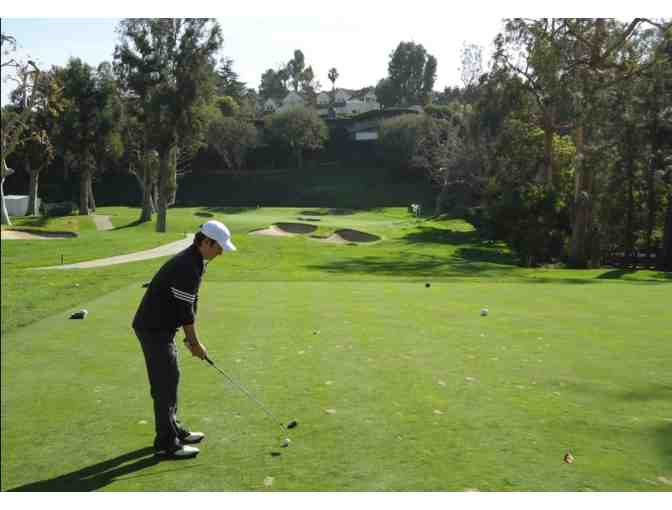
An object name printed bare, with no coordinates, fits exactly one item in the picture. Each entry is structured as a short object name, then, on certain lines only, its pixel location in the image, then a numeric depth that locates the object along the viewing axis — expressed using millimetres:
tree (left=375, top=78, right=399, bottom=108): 111112
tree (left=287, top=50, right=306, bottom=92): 132750
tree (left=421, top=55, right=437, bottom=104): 112688
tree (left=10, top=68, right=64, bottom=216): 38969
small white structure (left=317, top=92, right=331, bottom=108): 148250
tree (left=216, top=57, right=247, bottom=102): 86869
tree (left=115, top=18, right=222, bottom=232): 39438
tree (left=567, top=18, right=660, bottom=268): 27495
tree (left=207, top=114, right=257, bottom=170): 68188
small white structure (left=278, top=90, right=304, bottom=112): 123788
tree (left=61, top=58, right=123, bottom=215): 45562
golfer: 5973
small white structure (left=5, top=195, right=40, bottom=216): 51344
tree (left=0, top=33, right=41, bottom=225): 35094
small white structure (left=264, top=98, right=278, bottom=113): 110044
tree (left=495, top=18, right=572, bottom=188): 30344
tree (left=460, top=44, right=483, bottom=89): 59231
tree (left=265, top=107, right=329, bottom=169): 75438
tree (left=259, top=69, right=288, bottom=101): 142750
